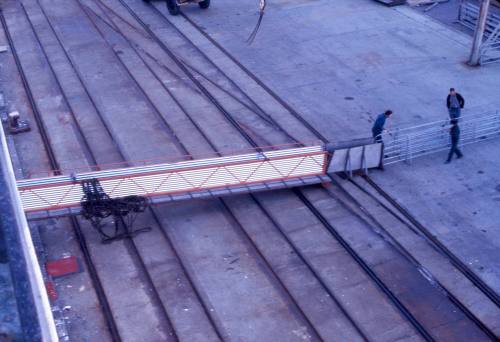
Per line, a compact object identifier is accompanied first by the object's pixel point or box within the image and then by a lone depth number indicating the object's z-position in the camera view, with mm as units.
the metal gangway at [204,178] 15036
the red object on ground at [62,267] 14031
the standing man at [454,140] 17328
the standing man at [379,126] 17203
